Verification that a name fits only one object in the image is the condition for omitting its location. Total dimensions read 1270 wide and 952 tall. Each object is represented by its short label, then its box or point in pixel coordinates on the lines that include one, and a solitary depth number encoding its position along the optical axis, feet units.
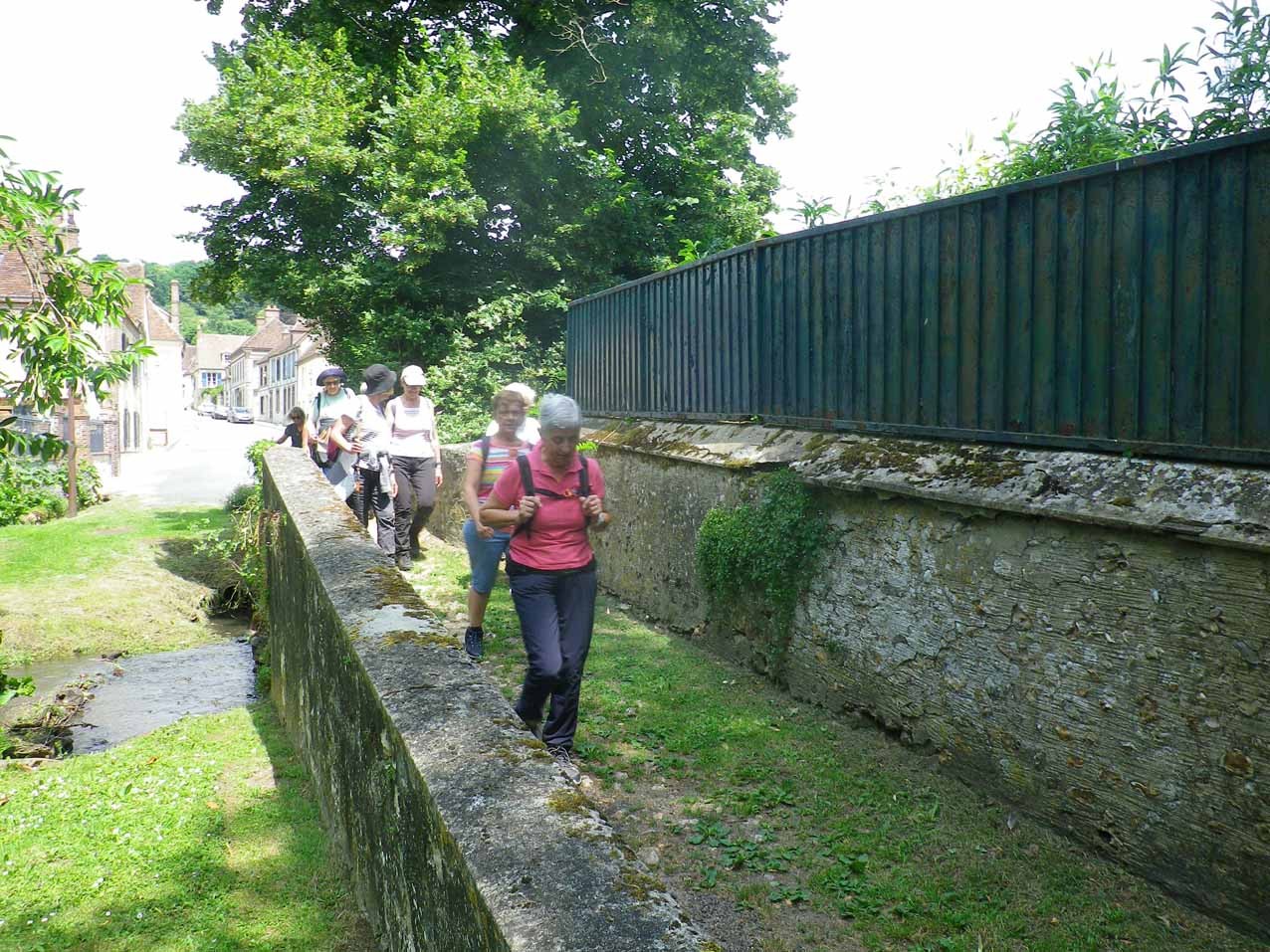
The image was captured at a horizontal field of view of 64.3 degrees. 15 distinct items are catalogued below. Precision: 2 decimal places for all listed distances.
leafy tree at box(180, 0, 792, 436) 49.52
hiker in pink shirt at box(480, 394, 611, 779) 15.15
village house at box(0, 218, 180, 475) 79.46
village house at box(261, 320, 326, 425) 209.97
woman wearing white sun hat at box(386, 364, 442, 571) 28.48
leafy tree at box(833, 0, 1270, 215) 19.88
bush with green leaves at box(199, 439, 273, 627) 28.49
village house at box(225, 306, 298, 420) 268.00
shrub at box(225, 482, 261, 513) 46.74
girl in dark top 36.06
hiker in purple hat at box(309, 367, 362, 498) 28.84
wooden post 58.03
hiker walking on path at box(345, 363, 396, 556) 28.14
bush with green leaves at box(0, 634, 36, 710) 23.48
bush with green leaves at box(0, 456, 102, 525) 56.59
